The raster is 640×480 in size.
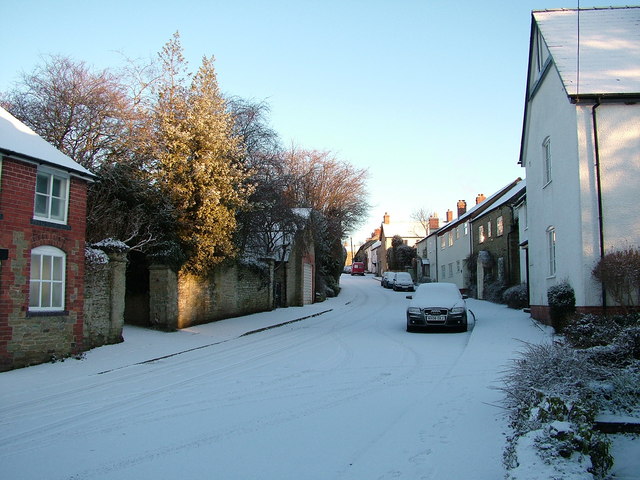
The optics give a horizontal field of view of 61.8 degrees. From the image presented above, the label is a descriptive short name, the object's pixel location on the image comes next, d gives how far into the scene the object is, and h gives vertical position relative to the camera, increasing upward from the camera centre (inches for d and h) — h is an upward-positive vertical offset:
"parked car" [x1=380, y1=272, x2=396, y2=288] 1932.0 +20.4
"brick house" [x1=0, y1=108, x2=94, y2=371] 419.5 +30.5
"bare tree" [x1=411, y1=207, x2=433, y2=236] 3186.0 +397.0
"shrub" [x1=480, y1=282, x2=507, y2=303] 1133.1 -13.5
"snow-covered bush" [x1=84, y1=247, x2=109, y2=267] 515.2 +26.5
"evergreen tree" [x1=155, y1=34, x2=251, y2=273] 655.8 +148.3
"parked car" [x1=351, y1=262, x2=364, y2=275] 3147.1 +91.6
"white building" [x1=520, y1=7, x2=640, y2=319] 554.9 +158.9
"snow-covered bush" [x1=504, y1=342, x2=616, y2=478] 173.5 -47.9
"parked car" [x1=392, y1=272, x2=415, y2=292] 1788.9 +8.9
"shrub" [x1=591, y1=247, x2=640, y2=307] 515.8 +9.8
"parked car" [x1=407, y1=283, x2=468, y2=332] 675.4 -34.5
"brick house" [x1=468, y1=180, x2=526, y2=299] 1123.9 +97.8
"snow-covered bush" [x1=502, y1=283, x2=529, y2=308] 940.0 -21.0
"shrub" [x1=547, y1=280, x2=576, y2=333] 563.5 -20.0
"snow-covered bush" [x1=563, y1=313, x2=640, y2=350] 311.4 -29.8
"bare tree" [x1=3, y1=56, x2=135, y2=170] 672.4 +218.5
